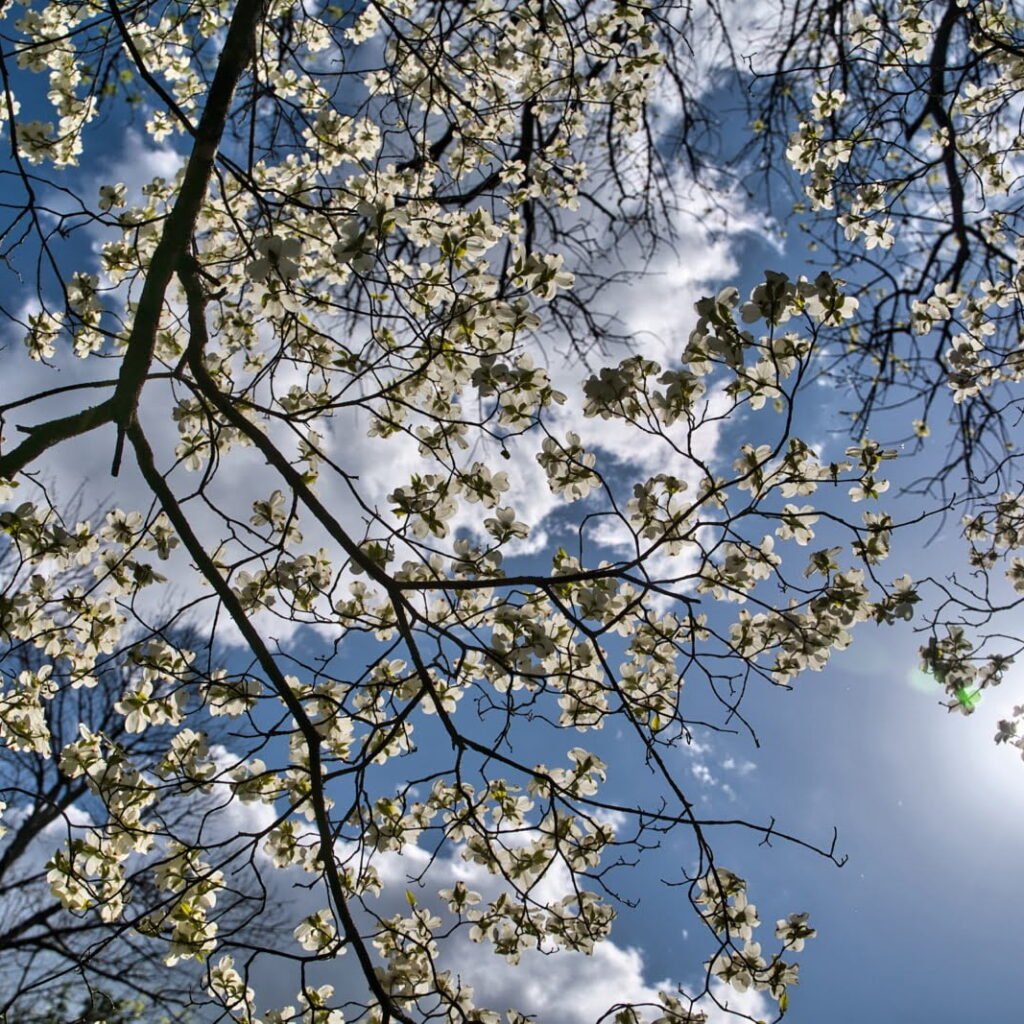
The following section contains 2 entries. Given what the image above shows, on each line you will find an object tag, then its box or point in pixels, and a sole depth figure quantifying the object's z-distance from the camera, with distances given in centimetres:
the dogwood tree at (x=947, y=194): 354
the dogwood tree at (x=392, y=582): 246
